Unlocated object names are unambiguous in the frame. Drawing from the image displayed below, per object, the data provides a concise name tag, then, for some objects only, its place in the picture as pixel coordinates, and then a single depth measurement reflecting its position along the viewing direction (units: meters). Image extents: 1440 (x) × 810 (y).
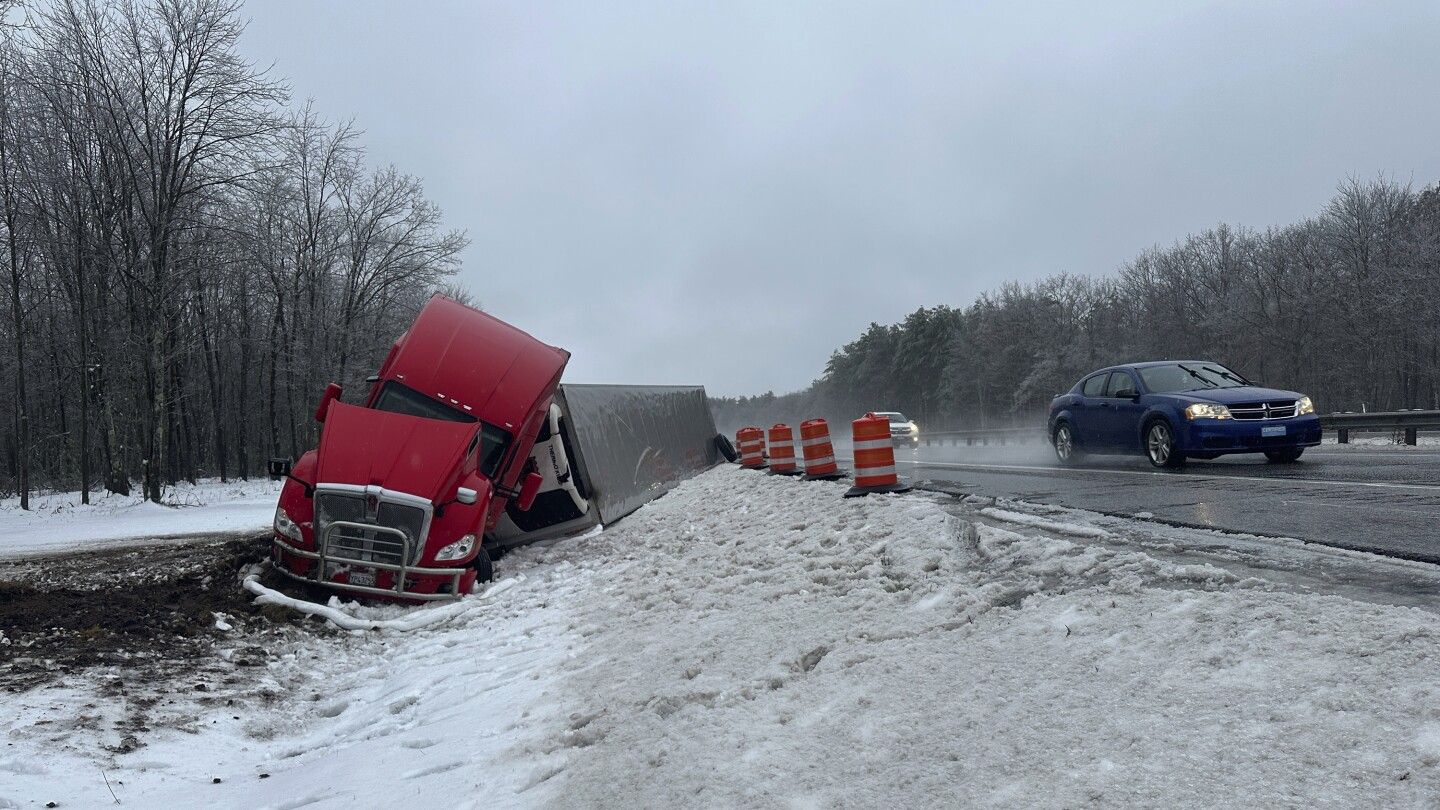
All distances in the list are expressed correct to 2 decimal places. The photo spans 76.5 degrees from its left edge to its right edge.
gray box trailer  11.70
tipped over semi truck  8.32
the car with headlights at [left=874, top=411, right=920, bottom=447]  35.91
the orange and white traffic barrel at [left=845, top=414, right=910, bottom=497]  10.76
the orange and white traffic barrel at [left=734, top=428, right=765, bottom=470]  20.07
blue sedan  12.05
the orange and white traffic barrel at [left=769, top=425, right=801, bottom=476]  16.47
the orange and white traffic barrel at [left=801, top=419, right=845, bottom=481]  13.89
